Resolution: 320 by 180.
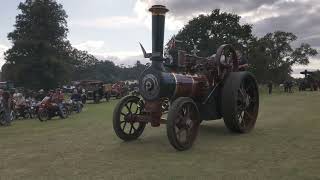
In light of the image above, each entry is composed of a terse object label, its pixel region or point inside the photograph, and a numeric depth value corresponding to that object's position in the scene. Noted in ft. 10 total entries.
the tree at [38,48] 172.86
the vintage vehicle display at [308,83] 167.98
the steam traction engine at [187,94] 32.12
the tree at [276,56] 191.85
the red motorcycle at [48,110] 65.77
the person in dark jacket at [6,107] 61.05
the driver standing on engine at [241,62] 43.57
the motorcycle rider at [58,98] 67.89
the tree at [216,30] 190.19
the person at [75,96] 97.27
